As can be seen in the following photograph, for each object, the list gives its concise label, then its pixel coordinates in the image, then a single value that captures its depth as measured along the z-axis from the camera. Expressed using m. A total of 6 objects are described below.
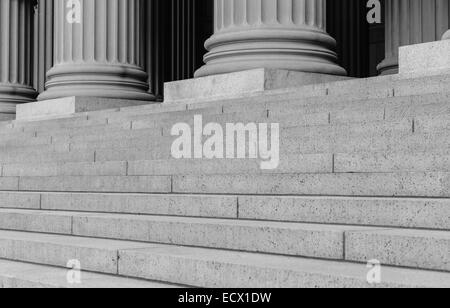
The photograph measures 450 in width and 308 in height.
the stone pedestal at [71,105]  26.75
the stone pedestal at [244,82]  20.05
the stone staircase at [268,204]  9.33
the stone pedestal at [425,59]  16.95
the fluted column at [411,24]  24.58
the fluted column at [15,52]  34.38
